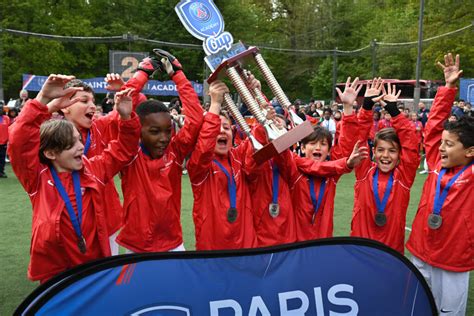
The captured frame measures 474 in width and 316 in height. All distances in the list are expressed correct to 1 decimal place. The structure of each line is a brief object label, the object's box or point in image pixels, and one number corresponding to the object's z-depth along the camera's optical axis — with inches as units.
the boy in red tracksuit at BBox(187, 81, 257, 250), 146.5
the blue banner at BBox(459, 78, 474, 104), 907.4
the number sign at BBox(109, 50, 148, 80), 772.0
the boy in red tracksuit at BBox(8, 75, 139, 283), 104.4
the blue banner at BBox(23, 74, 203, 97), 835.4
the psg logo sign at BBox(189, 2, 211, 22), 155.0
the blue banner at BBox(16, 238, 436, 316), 69.7
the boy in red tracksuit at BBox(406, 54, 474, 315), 138.1
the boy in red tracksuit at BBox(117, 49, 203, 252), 138.7
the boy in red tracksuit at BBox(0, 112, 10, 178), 518.3
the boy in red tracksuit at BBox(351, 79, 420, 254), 155.8
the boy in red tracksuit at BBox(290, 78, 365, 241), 153.7
